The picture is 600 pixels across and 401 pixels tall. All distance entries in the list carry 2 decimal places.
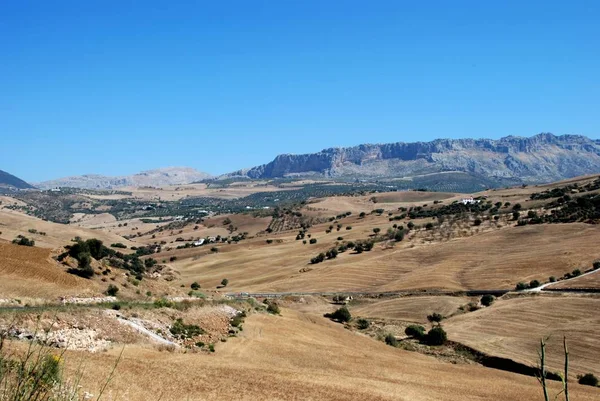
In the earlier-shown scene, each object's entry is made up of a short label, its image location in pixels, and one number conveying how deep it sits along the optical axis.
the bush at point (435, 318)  57.81
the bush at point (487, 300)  61.38
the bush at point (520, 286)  65.43
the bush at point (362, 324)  55.44
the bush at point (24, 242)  66.71
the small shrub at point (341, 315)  57.94
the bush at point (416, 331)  50.53
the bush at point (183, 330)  35.97
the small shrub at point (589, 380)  35.77
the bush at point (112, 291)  47.59
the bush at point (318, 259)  99.77
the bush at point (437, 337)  47.44
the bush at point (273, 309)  50.53
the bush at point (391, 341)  48.29
